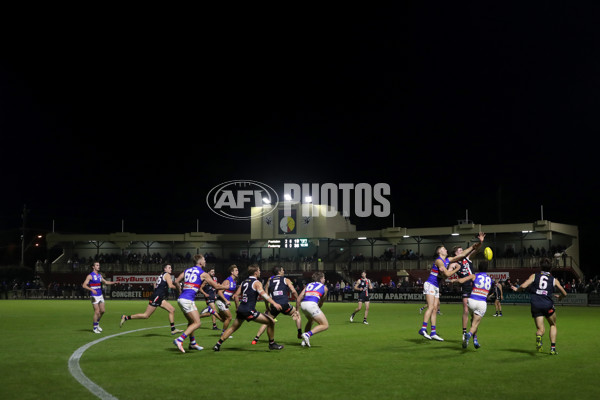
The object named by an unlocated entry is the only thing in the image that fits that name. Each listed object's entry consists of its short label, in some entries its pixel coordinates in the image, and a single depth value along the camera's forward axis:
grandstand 60.22
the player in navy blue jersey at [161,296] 19.11
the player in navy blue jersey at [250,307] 13.88
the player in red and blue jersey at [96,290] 20.06
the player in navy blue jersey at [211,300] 20.69
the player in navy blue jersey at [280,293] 15.58
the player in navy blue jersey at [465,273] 17.07
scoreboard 66.81
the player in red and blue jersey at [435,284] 15.20
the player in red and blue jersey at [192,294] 14.18
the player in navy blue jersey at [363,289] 25.88
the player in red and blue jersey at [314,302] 15.17
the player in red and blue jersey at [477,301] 14.36
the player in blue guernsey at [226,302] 18.19
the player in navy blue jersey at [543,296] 13.41
